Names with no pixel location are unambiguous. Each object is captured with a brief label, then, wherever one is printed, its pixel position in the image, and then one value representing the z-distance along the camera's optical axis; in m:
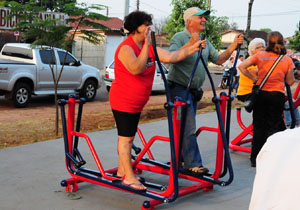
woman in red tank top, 4.50
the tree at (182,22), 27.44
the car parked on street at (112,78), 17.73
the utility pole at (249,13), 25.40
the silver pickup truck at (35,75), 13.17
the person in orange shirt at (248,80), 6.97
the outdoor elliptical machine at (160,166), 4.45
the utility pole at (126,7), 20.75
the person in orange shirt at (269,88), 6.30
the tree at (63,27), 9.30
